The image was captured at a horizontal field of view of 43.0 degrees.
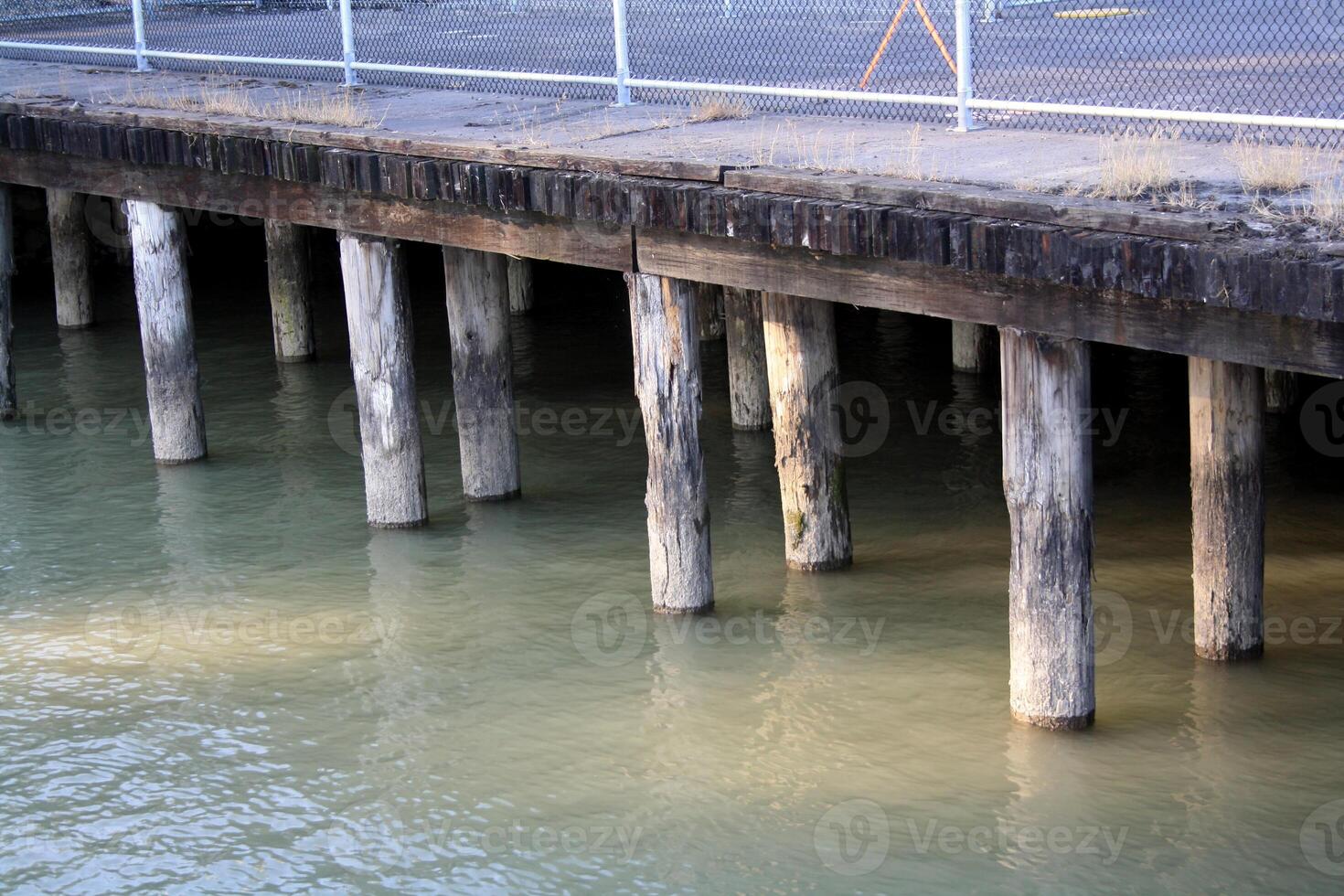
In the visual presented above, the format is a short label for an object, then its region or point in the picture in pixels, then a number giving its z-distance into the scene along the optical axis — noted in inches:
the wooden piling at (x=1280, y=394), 440.5
